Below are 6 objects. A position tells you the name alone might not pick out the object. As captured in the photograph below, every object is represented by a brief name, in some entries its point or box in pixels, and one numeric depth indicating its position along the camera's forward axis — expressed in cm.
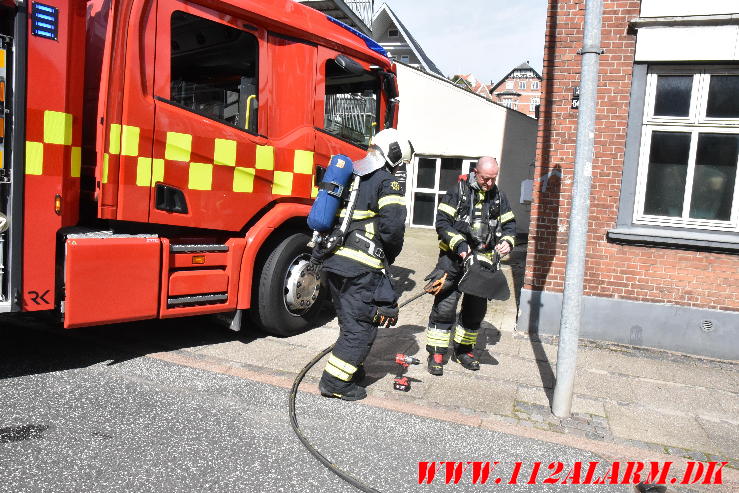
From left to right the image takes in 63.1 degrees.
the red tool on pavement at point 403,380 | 432
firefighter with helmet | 402
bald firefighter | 464
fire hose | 299
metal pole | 366
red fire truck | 390
